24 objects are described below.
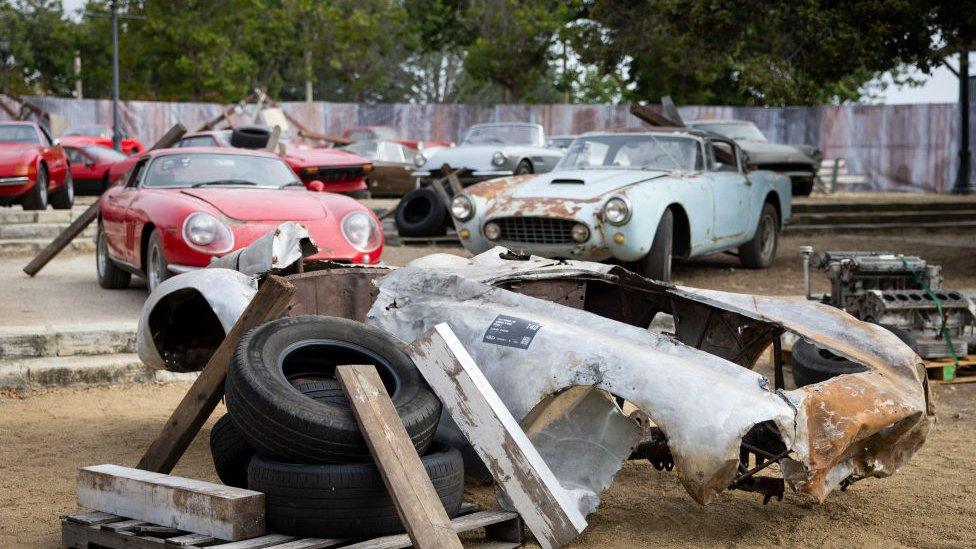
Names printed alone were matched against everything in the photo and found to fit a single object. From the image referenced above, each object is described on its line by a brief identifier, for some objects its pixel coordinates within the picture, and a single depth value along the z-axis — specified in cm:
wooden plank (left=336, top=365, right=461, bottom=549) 405
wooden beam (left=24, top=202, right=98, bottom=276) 1242
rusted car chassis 439
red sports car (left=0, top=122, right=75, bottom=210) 1692
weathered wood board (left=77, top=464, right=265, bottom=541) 426
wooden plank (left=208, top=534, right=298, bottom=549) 417
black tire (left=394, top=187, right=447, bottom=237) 1602
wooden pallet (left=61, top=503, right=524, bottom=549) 421
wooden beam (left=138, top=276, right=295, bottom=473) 523
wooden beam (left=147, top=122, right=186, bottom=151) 1357
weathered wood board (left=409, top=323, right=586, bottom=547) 438
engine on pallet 881
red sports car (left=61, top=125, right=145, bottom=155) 2470
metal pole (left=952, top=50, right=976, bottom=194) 3003
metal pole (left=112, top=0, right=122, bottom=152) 3203
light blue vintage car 1126
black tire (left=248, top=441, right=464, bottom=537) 431
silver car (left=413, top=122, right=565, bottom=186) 1892
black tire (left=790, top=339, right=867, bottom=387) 724
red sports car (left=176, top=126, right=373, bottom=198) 1952
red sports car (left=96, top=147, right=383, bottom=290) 959
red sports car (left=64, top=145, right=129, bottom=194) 2356
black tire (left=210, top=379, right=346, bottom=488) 477
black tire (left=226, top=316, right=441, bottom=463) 439
